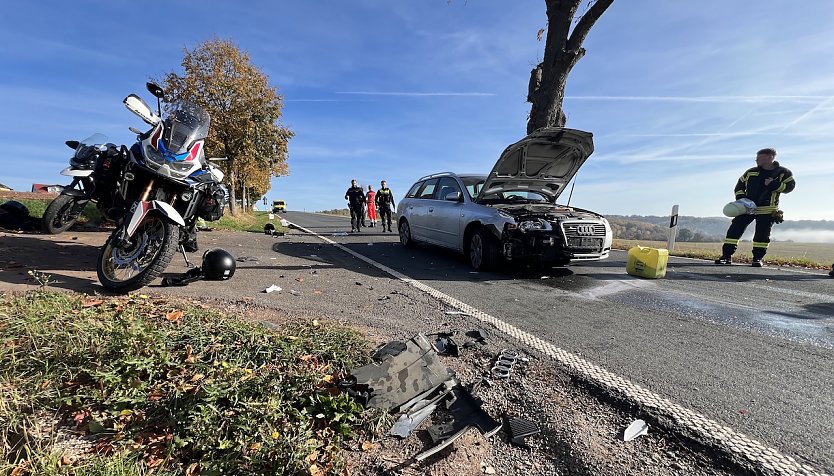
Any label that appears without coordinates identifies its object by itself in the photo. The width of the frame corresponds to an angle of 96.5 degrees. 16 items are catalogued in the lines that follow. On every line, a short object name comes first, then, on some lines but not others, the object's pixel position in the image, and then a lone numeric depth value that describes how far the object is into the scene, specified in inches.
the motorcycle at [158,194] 137.3
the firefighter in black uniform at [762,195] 287.9
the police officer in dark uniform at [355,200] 538.6
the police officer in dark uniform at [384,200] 559.2
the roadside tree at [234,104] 668.1
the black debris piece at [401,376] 70.3
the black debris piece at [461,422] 62.4
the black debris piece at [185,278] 147.5
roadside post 399.8
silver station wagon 213.5
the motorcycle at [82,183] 186.9
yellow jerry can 223.8
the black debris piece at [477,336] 107.1
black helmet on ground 161.9
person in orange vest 752.3
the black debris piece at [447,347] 97.0
